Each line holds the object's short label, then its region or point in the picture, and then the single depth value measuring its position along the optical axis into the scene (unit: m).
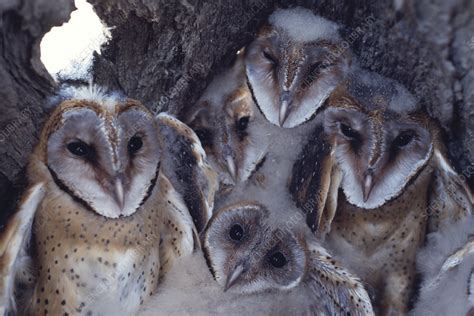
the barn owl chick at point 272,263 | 2.79
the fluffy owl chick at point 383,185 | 2.80
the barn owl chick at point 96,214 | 2.73
